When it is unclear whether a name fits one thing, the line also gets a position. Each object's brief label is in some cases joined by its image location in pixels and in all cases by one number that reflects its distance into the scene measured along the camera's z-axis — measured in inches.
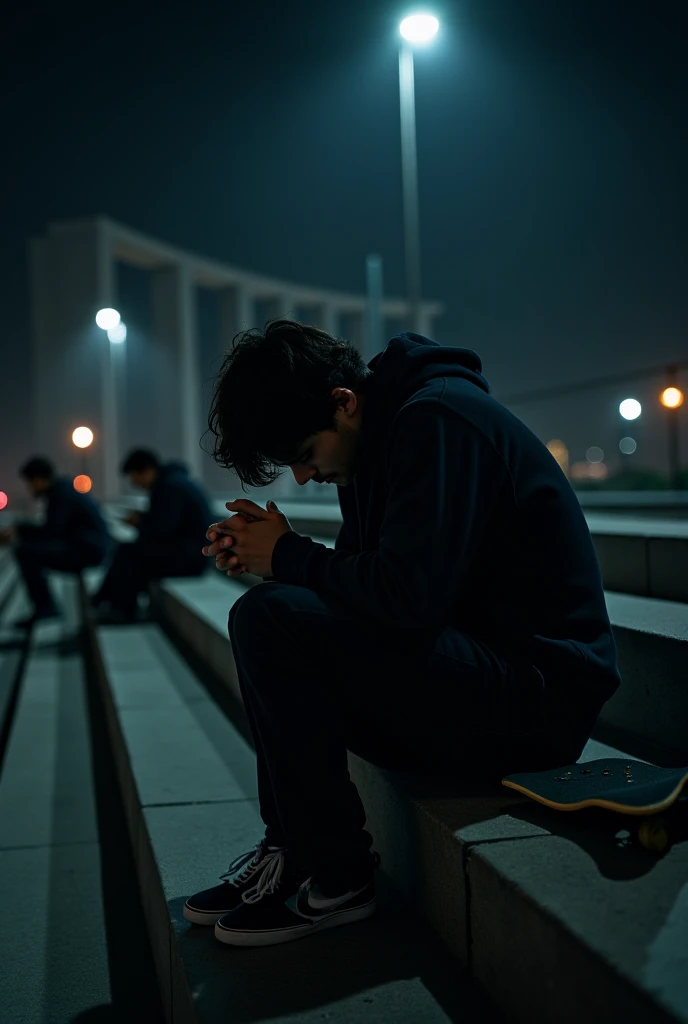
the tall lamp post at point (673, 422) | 354.0
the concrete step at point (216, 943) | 63.1
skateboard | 60.2
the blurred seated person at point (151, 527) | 274.2
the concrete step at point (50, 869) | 88.7
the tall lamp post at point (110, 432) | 1380.4
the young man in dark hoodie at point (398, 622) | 68.7
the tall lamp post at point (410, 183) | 559.2
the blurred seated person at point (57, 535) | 318.7
